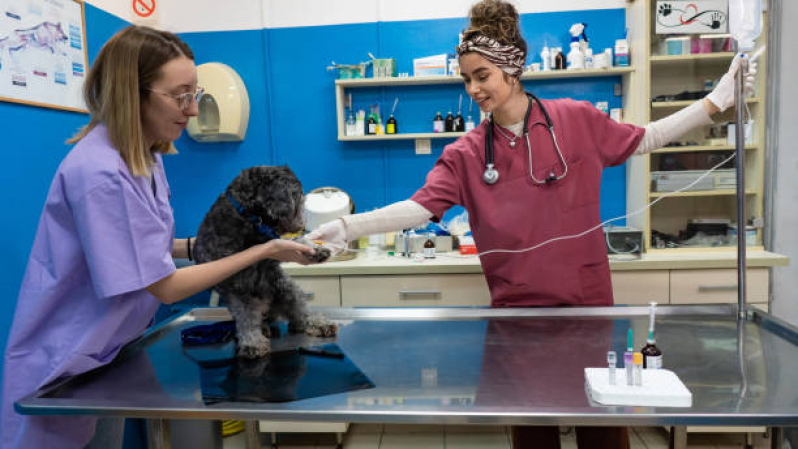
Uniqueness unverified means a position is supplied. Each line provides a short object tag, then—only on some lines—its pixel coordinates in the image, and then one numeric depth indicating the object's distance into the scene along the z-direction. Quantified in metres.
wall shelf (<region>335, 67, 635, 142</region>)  2.98
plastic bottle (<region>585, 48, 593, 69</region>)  3.02
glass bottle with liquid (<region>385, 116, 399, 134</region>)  3.19
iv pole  1.41
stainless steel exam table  0.95
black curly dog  1.27
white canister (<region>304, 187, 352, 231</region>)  2.86
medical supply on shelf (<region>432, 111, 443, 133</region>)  3.16
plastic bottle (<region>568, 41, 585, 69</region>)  2.99
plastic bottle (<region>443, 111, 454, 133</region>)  3.15
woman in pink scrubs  1.57
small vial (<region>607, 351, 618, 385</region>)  1.03
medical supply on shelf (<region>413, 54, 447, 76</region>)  3.11
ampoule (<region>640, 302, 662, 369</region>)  1.11
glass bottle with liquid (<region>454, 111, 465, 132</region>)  3.15
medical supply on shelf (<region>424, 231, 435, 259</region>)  2.82
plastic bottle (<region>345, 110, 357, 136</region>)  3.24
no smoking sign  3.16
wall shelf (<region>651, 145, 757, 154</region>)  2.82
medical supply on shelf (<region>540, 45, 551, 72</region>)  3.05
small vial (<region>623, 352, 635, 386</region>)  1.03
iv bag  1.39
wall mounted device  3.16
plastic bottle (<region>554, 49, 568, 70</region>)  3.03
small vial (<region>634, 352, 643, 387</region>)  1.02
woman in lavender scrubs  1.11
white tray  0.96
